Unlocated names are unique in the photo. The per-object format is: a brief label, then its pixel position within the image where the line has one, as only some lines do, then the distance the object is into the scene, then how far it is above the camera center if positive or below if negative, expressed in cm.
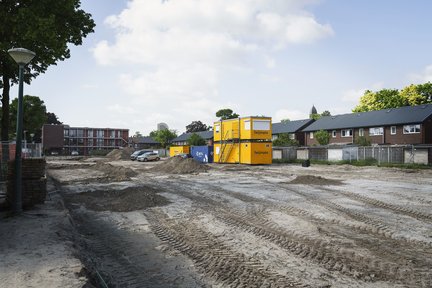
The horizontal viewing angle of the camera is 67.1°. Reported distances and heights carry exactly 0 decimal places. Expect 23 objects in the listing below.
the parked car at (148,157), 4656 -90
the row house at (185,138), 8162 +343
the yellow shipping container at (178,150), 4790 +9
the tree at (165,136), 9412 +424
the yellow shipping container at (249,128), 3403 +234
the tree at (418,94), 5916 +1032
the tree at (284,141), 5125 +143
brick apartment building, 9050 +360
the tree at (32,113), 4893 +597
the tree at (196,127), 10906 +794
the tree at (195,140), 6807 +219
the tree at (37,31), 1205 +468
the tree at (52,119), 9697 +980
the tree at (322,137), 5269 +211
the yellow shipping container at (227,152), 3603 -20
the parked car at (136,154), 5088 -52
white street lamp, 825 +76
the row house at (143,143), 10800 +259
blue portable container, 4122 -46
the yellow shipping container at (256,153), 3384 -29
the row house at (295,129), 6115 +411
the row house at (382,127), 4281 +347
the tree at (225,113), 9531 +1099
